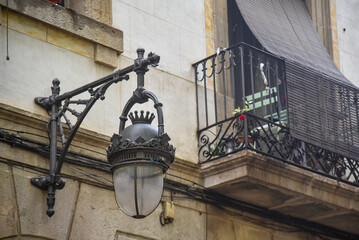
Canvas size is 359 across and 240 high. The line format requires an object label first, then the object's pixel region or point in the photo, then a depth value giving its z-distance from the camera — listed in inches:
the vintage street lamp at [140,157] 401.5
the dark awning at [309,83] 593.6
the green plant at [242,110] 567.2
